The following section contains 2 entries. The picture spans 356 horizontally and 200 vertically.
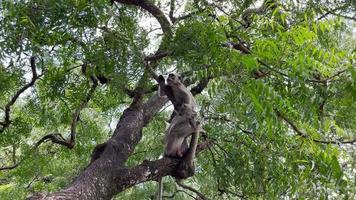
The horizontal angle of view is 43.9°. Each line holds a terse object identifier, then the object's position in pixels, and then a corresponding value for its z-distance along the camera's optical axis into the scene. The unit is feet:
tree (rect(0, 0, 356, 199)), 7.08
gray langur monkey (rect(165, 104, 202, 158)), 10.80
